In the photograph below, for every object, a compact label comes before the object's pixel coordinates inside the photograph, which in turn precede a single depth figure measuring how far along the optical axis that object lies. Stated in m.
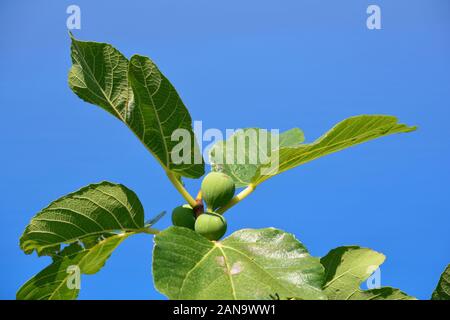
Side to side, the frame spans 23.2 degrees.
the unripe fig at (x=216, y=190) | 1.05
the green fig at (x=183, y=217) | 1.04
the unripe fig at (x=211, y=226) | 1.02
